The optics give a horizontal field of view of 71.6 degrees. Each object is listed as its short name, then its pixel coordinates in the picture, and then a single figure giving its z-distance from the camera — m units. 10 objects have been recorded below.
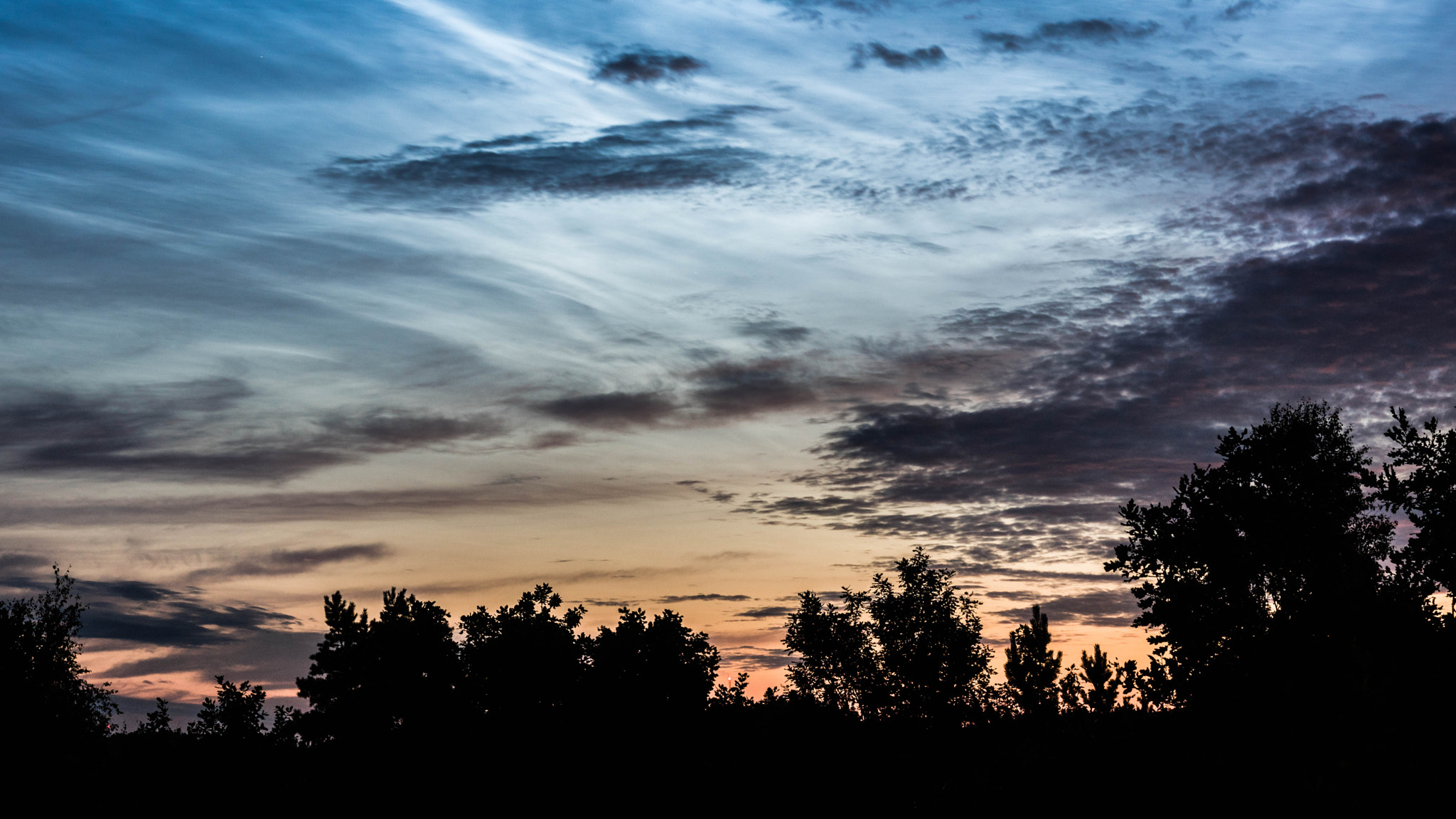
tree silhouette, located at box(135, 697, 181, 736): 59.88
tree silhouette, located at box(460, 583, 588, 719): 66.19
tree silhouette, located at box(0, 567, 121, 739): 44.44
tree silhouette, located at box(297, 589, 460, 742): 57.97
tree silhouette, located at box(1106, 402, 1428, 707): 40.75
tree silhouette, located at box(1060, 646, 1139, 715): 25.31
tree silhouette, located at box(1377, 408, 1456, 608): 37.59
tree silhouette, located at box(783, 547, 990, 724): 72.12
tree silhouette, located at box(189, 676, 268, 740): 59.47
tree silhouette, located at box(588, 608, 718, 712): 60.59
